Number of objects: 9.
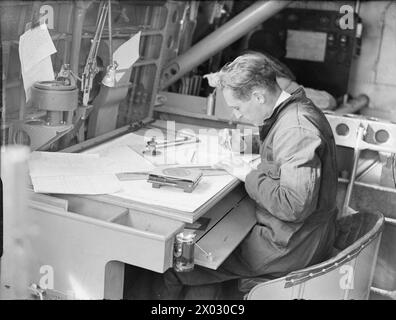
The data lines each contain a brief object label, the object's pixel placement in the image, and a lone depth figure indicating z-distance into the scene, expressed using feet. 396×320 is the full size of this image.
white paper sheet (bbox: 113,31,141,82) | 8.00
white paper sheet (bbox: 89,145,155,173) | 7.14
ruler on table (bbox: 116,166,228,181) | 6.79
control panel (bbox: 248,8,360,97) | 10.30
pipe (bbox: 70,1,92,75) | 6.97
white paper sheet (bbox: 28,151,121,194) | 6.30
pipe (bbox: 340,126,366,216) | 8.82
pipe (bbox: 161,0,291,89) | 9.81
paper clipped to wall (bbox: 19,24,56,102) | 6.29
